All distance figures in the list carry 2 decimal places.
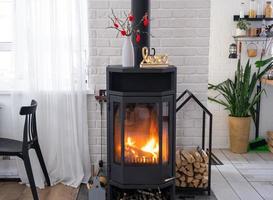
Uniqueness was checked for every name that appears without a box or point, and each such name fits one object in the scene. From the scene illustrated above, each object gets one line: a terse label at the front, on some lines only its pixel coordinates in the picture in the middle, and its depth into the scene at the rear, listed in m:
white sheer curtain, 2.99
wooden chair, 2.62
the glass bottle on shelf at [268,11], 4.14
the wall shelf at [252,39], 4.21
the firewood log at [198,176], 2.93
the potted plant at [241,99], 4.08
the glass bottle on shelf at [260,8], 4.20
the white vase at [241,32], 4.13
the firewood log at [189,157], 2.91
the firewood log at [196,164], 2.93
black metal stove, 2.43
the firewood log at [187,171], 2.91
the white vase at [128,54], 2.47
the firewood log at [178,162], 2.90
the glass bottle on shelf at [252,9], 4.13
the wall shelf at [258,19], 4.14
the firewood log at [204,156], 2.95
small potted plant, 4.11
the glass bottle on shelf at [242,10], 4.15
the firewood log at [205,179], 2.94
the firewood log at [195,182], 2.93
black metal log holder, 2.88
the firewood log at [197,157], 2.93
